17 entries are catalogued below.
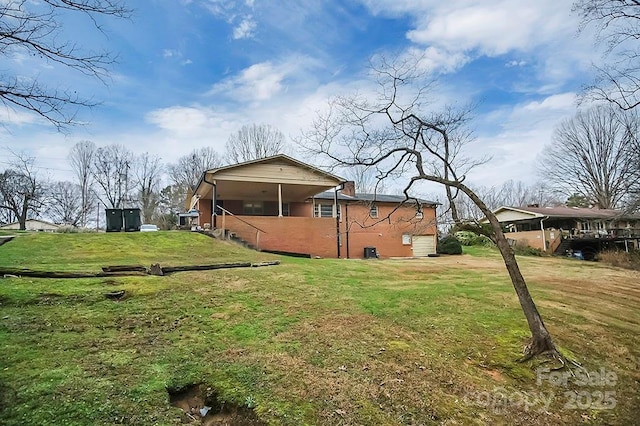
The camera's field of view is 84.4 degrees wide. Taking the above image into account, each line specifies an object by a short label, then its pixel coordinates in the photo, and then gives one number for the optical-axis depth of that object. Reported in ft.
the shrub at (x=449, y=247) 80.79
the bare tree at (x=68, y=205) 135.33
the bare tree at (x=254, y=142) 113.70
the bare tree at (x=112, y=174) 136.26
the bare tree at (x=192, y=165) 137.08
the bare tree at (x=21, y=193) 107.96
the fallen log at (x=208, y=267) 29.17
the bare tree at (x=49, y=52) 13.41
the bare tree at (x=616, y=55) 29.19
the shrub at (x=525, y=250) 91.66
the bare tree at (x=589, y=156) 114.52
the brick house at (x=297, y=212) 55.16
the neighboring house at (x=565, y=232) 96.27
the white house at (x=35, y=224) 120.49
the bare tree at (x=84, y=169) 133.69
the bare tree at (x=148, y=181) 140.56
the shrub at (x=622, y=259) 67.77
